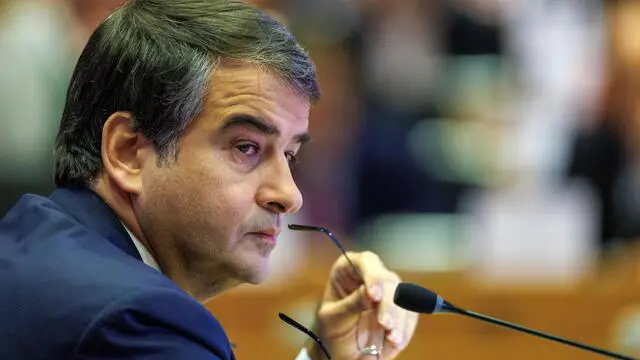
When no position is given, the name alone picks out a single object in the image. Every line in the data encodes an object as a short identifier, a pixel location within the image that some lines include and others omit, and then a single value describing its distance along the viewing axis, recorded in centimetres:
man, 351
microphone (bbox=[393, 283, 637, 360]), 361
